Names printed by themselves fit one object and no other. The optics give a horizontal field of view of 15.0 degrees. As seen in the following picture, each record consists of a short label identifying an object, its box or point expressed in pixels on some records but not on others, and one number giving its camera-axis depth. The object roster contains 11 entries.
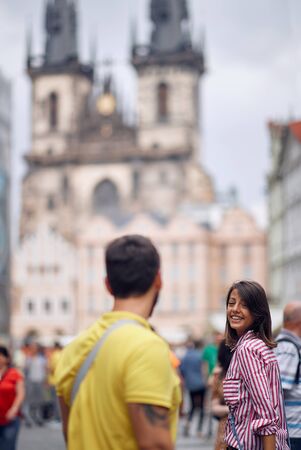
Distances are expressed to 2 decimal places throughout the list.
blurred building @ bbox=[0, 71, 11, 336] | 37.16
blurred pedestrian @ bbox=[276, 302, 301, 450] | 5.32
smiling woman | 4.15
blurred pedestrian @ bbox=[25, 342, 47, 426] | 18.47
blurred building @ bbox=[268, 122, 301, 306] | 40.09
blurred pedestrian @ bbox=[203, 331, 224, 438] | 13.97
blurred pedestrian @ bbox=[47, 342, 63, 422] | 16.19
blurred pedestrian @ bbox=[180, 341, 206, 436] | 15.23
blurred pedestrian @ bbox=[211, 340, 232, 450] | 6.59
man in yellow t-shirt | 2.92
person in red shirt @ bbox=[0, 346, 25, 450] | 6.98
